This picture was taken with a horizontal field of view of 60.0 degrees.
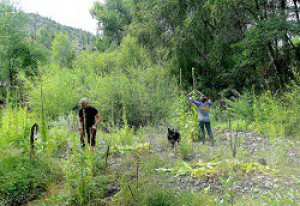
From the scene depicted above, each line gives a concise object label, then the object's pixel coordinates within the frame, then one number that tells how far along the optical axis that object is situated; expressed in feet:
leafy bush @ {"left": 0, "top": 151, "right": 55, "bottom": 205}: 13.85
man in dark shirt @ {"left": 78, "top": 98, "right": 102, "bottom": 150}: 19.35
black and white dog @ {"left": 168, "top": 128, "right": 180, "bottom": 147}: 21.67
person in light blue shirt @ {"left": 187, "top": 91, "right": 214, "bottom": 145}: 24.87
